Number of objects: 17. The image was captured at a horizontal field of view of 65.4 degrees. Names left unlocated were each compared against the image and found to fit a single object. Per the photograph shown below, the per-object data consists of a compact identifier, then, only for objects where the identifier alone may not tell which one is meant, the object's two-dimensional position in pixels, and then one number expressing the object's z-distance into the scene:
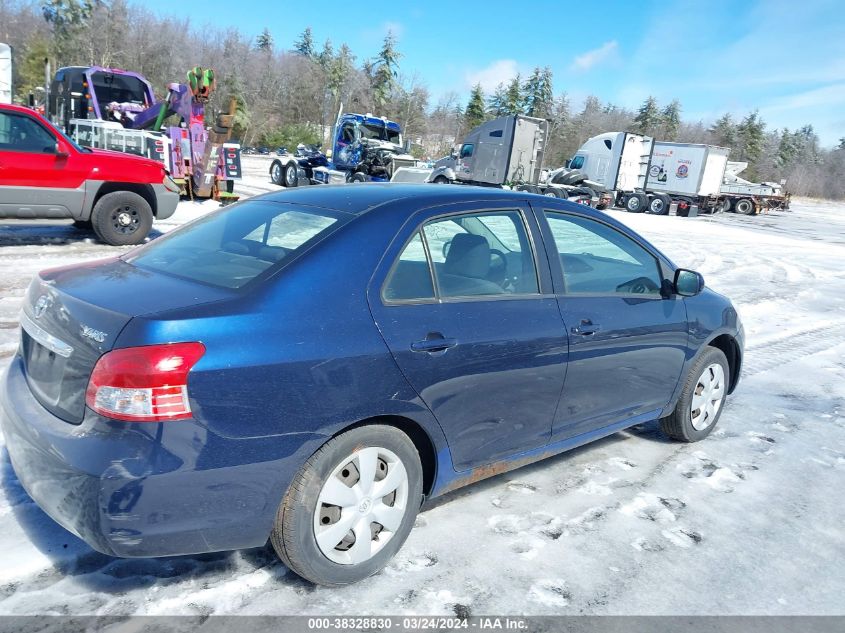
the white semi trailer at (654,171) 30.33
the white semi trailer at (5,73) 15.79
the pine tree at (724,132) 82.50
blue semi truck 22.98
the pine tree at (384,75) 65.81
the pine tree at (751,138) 79.88
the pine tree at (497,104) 78.50
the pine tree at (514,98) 77.25
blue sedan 2.25
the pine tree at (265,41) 99.19
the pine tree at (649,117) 83.25
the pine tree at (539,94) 78.19
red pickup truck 8.32
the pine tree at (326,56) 89.00
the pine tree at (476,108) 73.44
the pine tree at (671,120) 85.06
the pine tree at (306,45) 102.00
